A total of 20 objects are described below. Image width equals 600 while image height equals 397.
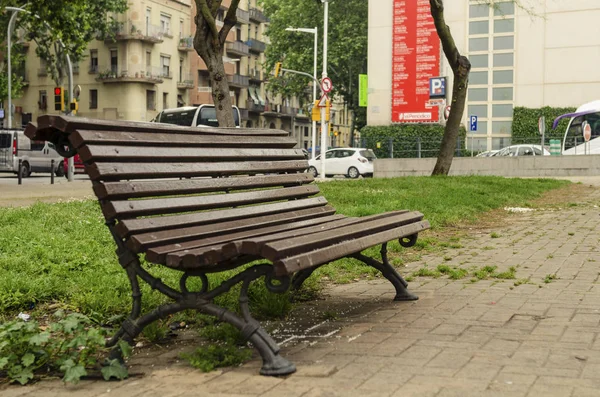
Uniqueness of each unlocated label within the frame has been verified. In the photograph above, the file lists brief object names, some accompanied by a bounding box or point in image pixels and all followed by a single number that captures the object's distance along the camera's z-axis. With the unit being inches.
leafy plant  147.8
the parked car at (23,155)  1378.0
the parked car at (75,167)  1267.5
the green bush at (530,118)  1756.9
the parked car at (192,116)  1231.5
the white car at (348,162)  1553.9
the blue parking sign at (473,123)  1566.2
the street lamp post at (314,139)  1629.3
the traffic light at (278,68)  1810.8
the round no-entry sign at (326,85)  1236.1
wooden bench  152.7
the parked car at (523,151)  1514.5
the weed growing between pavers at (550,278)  250.7
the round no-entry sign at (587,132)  1487.5
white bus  1534.2
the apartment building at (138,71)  2418.8
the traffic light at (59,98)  1192.8
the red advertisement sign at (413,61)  1838.1
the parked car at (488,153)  1520.9
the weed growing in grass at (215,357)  152.4
